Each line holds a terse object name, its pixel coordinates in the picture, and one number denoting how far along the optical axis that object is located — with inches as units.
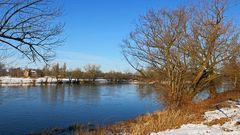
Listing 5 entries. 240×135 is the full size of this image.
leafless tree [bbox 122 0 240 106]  461.9
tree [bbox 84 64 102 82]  2433.9
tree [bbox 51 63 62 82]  2127.0
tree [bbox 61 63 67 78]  2296.5
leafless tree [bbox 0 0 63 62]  192.4
